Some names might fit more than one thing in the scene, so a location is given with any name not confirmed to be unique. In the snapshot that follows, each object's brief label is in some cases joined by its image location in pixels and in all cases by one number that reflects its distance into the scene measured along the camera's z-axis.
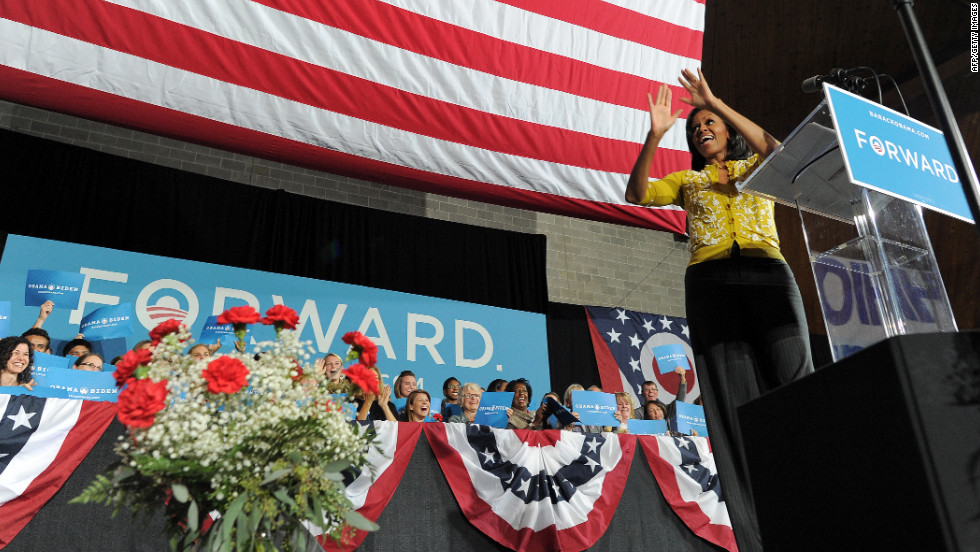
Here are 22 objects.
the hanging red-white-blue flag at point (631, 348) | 7.53
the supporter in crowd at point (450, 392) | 5.24
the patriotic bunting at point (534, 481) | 2.97
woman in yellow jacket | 1.74
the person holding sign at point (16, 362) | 3.58
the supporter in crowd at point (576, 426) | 4.19
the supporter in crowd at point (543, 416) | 4.02
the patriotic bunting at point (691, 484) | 3.34
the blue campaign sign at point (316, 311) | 5.49
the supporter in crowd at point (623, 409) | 5.36
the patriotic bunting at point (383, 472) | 2.74
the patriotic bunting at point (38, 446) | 2.40
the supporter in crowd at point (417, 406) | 4.46
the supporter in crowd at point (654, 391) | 5.55
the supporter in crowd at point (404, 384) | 5.25
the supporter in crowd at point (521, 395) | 4.70
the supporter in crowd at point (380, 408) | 4.36
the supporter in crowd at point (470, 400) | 4.82
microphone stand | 1.14
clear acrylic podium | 1.36
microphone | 1.75
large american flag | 2.51
